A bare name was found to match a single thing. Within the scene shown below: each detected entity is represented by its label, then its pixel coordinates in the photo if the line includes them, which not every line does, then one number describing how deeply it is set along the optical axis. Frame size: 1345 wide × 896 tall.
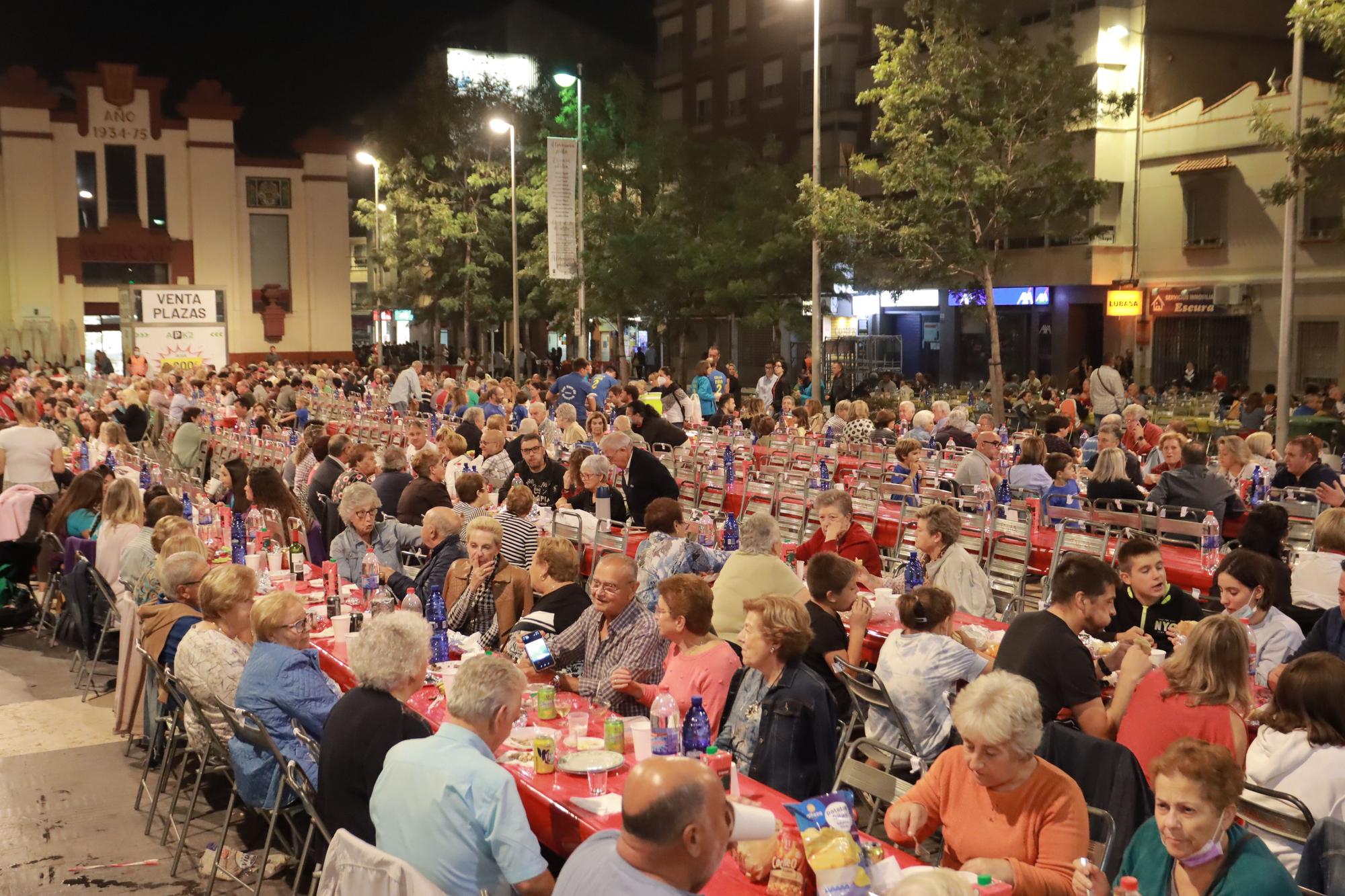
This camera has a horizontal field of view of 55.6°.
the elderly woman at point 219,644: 6.00
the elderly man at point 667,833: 2.98
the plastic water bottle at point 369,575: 8.27
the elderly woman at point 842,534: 7.80
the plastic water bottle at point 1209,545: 8.45
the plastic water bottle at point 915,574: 7.54
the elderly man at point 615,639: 5.85
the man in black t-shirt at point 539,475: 11.03
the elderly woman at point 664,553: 7.65
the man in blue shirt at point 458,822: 3.84
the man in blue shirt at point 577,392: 18.23
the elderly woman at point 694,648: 5.39
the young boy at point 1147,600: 6.38
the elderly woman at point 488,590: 7.00
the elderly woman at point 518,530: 8.34
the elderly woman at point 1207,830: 3.45
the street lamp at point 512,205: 34.19
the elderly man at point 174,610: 6.75
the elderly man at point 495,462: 12.20
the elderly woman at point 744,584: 6.62
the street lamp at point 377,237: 44.97
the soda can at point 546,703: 5.50
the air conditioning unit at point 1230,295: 26.53
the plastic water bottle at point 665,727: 4.95
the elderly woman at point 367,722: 4.51
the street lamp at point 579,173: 29.69
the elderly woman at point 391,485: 10.90
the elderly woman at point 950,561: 7.16
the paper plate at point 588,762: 4.76
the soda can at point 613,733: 4.97
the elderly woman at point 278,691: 5.46
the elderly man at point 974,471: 11.68
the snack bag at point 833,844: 3.61
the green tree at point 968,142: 20.88
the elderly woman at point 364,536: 8.70
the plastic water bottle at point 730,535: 9.15
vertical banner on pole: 28.84
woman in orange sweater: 3.82
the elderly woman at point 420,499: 10.16
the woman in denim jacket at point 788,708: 4.85
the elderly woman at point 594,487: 10.26
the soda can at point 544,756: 4.80
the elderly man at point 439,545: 7.93
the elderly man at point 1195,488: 9.82
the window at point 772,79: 41.78
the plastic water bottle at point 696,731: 4.84
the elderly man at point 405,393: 21.38
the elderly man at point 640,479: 10.66
